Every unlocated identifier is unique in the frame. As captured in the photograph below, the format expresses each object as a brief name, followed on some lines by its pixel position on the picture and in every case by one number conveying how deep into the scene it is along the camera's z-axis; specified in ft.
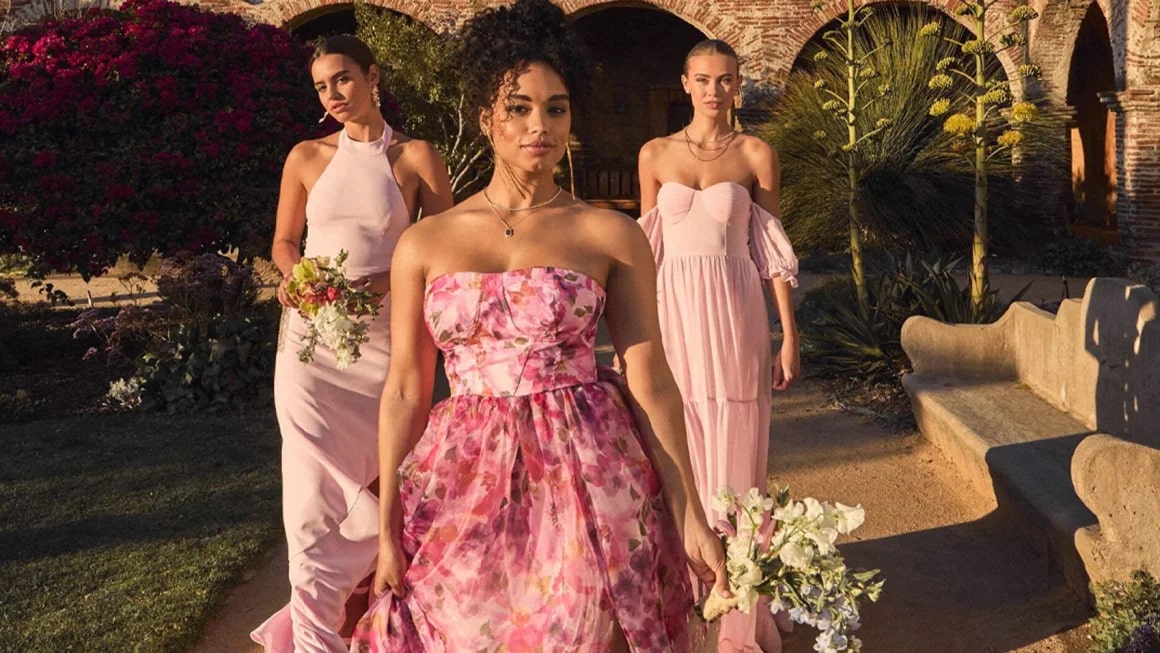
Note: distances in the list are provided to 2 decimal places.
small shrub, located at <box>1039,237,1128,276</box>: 53.93
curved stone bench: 15.46
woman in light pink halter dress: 14.38
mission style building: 51.78
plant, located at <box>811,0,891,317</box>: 32.27
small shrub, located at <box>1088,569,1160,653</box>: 14.43
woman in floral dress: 8.73
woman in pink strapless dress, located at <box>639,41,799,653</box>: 15.58
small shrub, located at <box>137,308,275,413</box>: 31.48
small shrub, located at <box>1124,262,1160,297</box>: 47.28
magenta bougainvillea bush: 36.27
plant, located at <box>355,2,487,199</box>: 61.21
